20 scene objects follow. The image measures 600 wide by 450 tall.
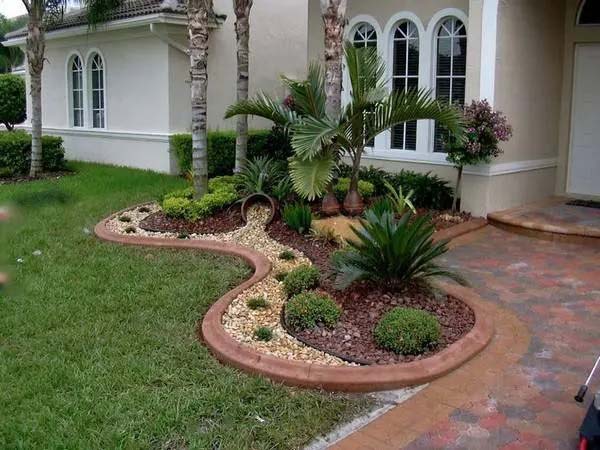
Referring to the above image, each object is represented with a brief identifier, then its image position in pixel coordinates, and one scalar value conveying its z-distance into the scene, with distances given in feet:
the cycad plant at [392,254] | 18.04
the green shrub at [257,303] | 18.70
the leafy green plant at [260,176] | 30.04
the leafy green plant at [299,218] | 26.17
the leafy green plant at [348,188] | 29.73
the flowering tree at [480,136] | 28.84
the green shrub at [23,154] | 46.11
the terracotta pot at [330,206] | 27.27
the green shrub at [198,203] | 28.81
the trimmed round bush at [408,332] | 15.78
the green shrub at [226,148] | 42.88
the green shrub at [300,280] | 19.34
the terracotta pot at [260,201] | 28.25
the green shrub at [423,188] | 32.83
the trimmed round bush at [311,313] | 17.12
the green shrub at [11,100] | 71.77
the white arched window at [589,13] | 33.06
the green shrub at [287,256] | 23.45
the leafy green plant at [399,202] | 28.17
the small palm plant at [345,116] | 25.61
